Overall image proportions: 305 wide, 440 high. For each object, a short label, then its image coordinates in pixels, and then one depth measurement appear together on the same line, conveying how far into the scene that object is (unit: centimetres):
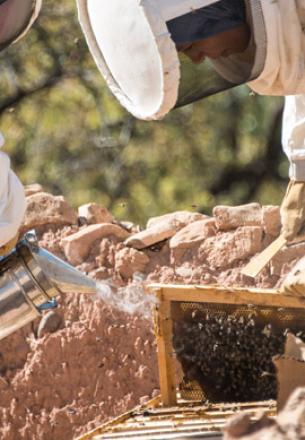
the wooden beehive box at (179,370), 690
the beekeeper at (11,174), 694
